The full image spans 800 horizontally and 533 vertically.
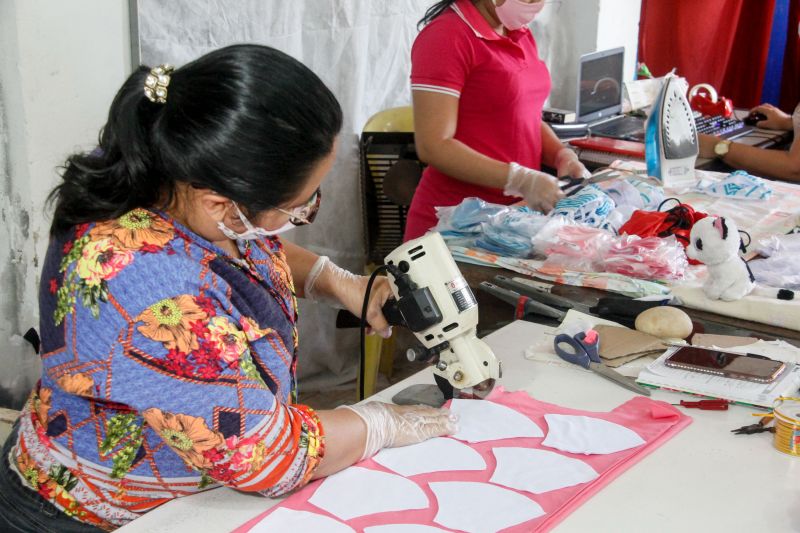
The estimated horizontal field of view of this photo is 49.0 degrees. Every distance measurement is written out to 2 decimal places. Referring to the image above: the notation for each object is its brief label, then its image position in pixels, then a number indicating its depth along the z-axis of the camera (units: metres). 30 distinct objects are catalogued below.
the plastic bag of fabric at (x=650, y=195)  2.60
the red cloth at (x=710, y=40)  5.02
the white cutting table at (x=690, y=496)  1.22
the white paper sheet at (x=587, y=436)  1.42
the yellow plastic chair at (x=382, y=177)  3.34
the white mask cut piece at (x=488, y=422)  1.46
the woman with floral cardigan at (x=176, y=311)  1.15
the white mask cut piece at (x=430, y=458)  1.36
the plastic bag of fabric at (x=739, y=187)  2.77
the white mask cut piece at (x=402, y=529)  1.20
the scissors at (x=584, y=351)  1.68
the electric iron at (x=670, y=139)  2.87
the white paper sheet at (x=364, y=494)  1.26
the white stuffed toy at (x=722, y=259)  1.91
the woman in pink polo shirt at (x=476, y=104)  2.54
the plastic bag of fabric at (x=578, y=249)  2.19
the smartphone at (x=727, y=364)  1.60
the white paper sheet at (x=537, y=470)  1.32
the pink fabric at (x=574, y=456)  1.23
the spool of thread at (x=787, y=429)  1.39
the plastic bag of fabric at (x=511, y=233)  2.26
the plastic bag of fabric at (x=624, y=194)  2.55
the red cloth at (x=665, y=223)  2.32
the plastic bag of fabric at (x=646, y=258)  2.12
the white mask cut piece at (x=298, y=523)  1.21
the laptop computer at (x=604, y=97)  3.87
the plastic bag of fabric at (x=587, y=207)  2.36
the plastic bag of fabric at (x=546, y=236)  2.23
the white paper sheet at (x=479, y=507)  1.22
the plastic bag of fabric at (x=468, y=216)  2.38
